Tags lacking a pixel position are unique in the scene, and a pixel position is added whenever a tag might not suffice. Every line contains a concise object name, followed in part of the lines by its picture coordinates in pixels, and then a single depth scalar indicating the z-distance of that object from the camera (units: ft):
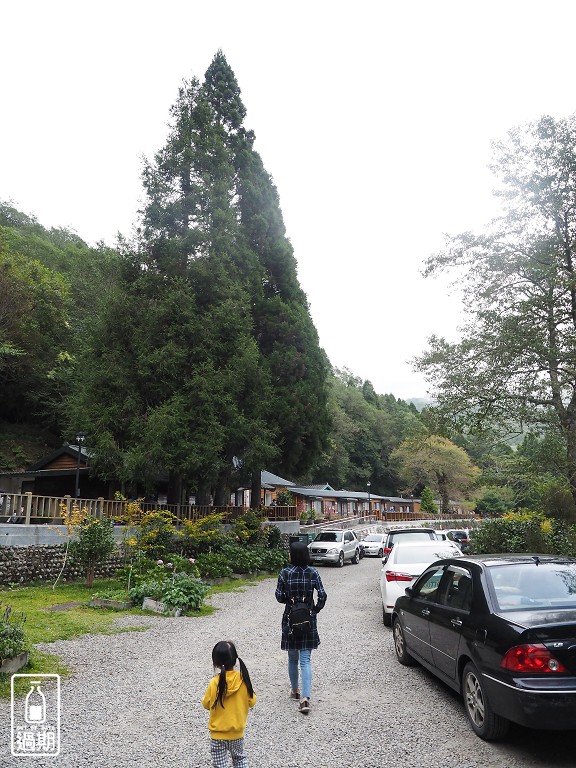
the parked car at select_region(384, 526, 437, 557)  48.44
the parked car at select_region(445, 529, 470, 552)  84.75
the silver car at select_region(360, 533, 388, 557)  97.62
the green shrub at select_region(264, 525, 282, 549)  72.54
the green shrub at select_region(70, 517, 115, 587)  41.04
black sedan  12.33
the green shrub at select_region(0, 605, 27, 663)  18.20
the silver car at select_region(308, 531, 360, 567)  73.97
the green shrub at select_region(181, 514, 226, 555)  53.31
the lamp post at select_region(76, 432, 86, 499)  65.59
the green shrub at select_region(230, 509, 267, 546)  64.08
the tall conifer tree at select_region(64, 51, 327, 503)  58.85
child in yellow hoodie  10.92
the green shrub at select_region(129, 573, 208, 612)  34.50
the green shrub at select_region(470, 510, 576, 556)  45.96
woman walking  16.26
